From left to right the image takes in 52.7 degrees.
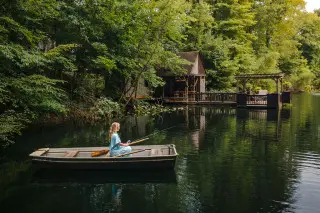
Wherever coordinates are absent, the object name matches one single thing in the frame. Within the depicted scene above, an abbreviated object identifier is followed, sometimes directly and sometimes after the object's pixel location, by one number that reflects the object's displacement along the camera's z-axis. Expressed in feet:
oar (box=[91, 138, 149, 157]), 38.65
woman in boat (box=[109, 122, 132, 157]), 36.94
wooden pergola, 104.53
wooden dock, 108.99
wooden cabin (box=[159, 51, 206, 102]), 124.67
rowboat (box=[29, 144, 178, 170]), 36.22
